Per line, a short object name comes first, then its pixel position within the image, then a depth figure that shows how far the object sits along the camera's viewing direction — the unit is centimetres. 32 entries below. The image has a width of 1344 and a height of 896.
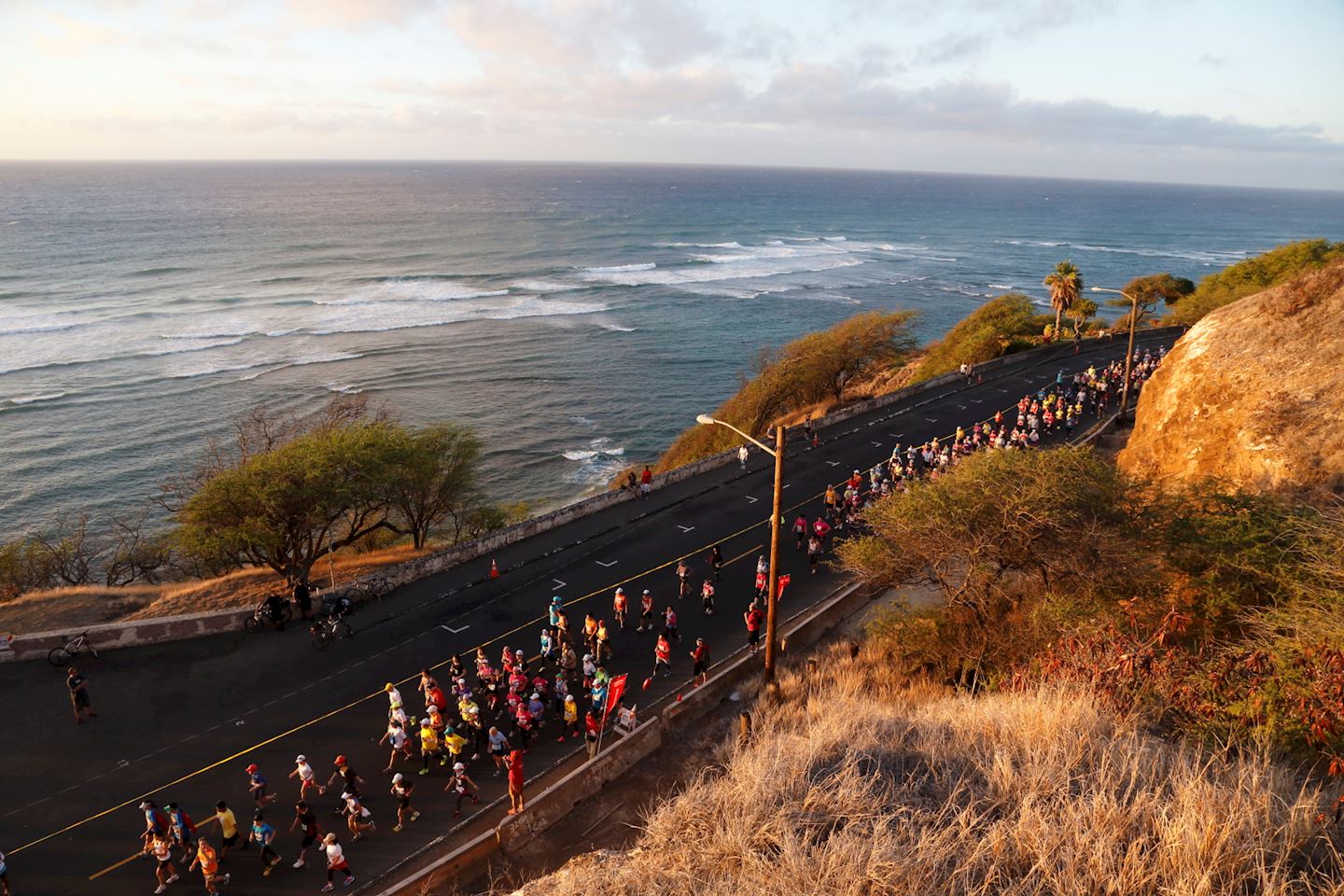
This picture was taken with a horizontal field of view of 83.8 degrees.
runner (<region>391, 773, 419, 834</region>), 1288
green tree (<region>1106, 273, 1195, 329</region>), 6800
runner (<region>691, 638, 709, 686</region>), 1697
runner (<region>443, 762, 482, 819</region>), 1340
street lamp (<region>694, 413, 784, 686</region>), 1384
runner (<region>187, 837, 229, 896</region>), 1146
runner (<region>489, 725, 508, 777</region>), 1424
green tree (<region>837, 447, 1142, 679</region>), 1612
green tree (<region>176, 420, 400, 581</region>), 2269
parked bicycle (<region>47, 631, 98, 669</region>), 1720
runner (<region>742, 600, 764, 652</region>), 1853
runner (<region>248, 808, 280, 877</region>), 1198
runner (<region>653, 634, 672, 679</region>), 1727
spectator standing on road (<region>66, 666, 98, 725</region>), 1531
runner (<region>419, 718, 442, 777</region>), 1434
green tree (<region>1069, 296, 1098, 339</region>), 5969
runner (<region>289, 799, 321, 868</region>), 1204
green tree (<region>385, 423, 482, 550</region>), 2675
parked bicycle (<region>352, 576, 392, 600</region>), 2072
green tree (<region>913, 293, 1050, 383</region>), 5181
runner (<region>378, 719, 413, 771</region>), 1442
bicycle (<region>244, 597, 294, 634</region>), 1909
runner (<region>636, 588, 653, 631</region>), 1909
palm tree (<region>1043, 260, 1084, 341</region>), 5453
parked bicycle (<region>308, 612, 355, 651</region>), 1861
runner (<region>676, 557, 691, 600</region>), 2094
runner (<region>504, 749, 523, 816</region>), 1280
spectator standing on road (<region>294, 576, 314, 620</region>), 1944
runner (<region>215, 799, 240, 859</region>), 1219
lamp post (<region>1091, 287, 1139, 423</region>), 3183
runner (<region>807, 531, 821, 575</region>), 2338
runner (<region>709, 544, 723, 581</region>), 2217
